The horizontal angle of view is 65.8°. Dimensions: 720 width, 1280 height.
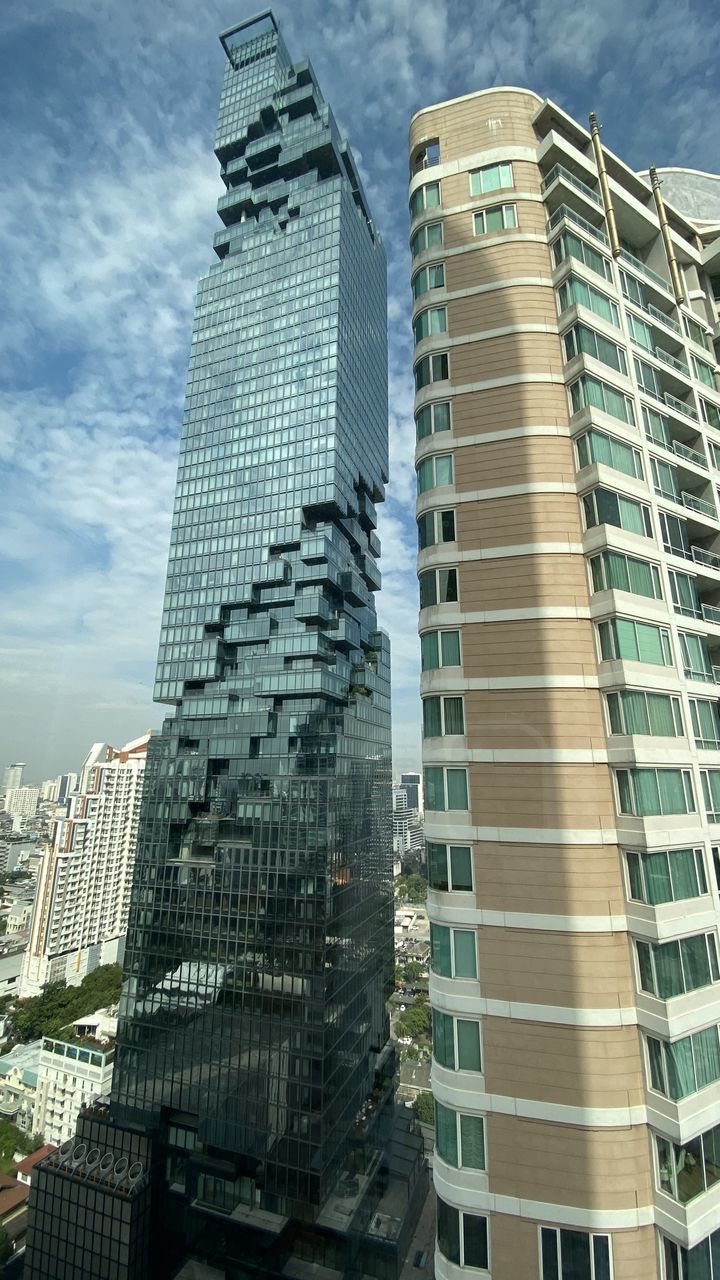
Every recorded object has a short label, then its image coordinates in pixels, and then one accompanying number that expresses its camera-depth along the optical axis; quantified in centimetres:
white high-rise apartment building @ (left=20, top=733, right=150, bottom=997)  9319
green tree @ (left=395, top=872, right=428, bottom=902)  15075
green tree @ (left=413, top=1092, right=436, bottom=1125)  5966
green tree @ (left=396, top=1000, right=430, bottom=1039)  8094
